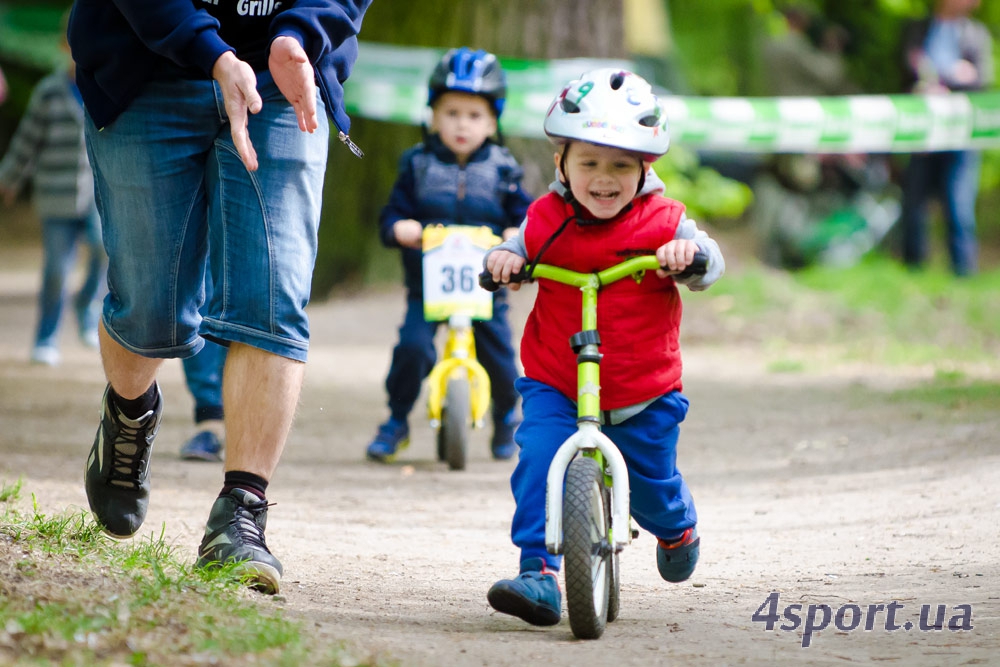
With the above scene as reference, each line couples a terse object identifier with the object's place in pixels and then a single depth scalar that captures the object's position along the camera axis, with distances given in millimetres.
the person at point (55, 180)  19453
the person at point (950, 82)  26437
